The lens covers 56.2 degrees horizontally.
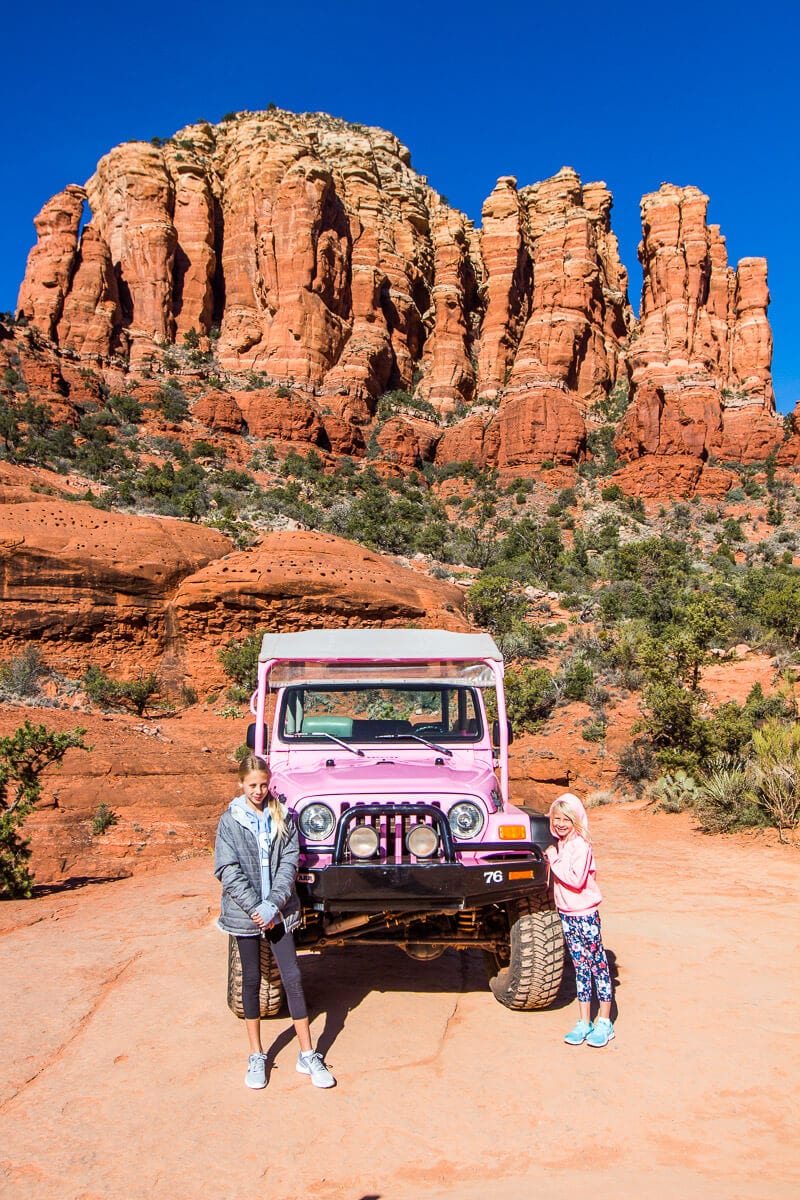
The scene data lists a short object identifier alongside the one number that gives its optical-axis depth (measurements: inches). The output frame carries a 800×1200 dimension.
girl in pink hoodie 168.6
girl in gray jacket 148.1
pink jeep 161.6
